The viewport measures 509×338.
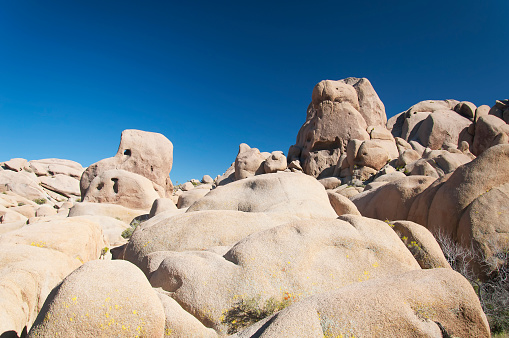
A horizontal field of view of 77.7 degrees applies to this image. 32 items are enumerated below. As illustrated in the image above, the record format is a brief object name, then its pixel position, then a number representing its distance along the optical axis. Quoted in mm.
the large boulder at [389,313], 2928
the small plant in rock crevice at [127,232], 11365
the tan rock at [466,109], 36781
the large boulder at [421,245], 5297
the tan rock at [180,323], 3371
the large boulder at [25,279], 3572
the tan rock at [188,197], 15199
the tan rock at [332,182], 24188
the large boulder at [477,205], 6816
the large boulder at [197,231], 5918
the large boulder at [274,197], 7676
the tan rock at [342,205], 9617
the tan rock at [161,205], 12875
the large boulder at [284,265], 4020
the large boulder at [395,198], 10625
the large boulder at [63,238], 5699
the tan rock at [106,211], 14000
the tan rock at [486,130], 28762
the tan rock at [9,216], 15762
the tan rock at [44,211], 20438
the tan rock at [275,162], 27344
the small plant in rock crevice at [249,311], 3770
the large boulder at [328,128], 28531
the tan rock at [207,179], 47888
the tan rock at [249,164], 29109
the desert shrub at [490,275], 4863
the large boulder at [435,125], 33156
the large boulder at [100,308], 2902
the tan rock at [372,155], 24219
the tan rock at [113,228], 10734
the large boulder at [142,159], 19953
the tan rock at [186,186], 42469
